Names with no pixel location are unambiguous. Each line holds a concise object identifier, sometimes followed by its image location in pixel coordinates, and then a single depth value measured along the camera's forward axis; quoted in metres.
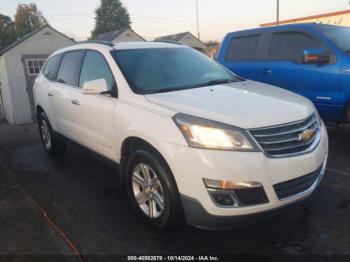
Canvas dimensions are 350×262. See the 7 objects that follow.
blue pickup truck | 5.05
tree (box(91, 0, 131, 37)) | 78.00
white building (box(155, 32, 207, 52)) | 32.41
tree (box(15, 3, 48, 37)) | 76.25
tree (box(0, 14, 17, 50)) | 60.20
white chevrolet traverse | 2.71
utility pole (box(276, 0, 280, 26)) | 25.92
